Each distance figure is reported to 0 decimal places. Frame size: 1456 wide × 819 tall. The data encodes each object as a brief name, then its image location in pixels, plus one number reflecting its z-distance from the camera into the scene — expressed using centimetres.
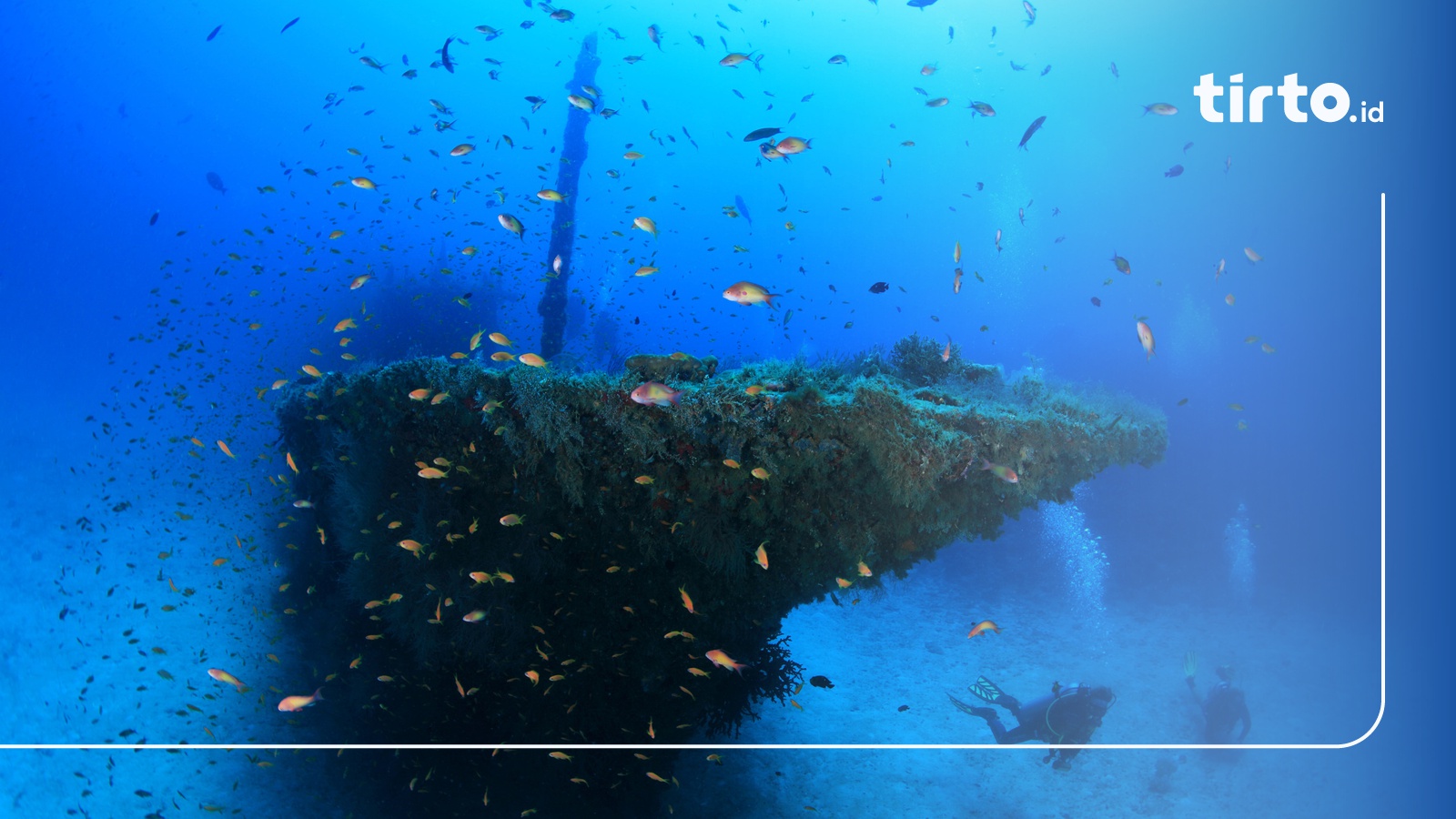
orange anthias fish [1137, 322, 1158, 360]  602
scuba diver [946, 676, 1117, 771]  966
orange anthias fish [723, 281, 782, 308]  413
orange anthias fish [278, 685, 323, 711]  394
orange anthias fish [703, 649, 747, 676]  387
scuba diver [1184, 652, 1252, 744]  1230
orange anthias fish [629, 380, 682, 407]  379
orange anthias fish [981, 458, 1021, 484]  444
